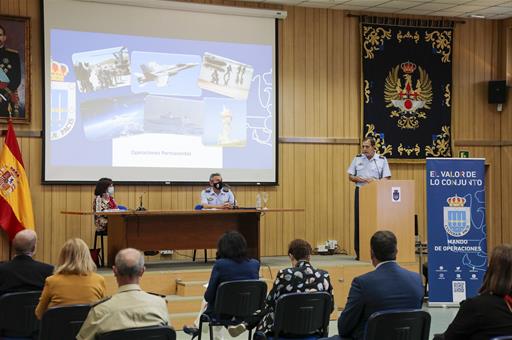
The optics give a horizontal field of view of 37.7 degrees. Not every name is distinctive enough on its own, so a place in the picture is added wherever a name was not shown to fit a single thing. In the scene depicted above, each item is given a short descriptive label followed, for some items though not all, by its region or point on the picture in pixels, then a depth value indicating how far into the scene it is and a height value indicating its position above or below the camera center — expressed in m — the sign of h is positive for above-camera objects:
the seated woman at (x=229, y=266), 5.70 -0.70
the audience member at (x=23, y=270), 4.91 -0.62
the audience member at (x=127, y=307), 3.50 -0.63
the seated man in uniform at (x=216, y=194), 9.45 -0.25
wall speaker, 12.12 +1.33
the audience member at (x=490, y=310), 3.53 -0.65
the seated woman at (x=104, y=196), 8.74 -0.25
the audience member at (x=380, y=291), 4.24 -0.67
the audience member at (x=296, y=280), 5.05 -0.72
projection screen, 9.71 +1.13
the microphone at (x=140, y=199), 9.75 -0.32
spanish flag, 9.06 -0.20
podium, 8.94 -0.45
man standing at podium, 9.57 +0.05
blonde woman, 4.41 -0.63
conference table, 8.50 -0.63
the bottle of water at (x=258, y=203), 9.44 -0.36
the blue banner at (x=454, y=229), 8.98 -0.67
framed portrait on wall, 9.41 +1.35
